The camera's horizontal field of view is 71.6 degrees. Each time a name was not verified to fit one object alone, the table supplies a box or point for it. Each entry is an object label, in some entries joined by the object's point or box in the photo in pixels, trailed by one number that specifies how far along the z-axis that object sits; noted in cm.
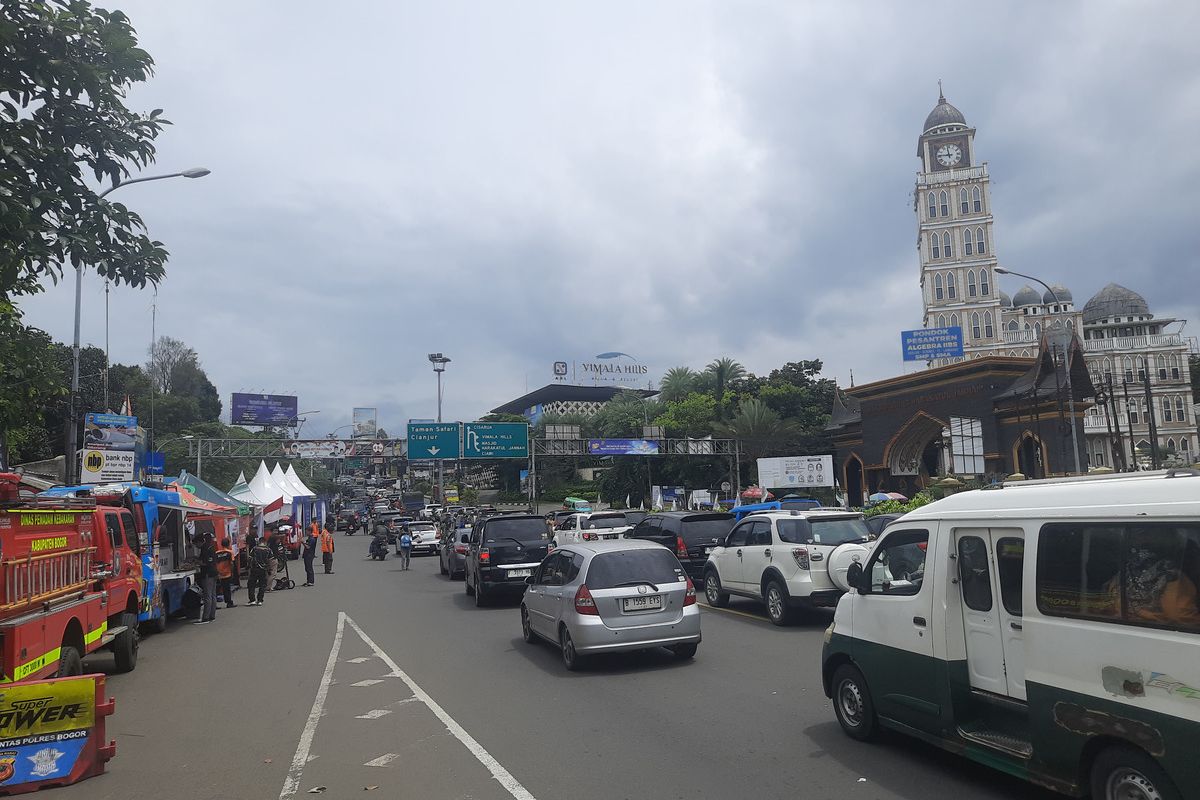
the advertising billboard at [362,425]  9566
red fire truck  754
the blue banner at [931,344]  6788
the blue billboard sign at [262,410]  8225
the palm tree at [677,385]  8445
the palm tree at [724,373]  7456
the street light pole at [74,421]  2080
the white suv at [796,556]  1276
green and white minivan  427
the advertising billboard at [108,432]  2705
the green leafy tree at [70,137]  727
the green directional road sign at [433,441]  4884
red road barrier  639
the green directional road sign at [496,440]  4944
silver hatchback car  1013
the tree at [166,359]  9169
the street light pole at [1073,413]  3039
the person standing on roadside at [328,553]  2886
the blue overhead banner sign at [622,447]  5269
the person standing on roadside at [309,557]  2477
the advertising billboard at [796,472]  4738
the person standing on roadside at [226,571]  2011
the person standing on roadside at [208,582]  1734
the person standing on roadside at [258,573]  2031
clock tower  8775
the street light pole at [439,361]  6056
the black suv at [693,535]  1877
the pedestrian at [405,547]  3131
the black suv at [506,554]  1766
